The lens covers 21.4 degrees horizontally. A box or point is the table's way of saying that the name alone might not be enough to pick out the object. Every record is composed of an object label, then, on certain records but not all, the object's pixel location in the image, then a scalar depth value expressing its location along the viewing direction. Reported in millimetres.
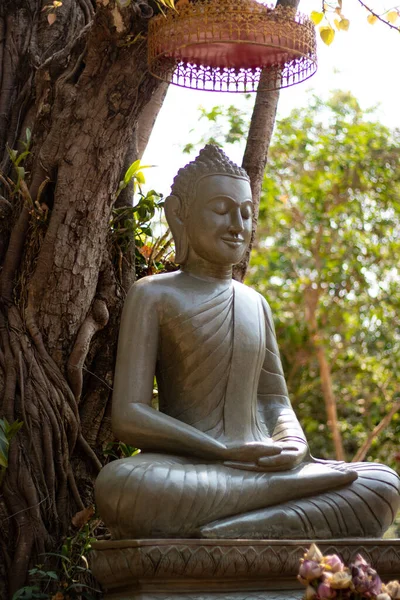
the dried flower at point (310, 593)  3346
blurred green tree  11977
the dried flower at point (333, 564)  3367
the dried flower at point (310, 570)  3346
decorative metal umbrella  5164
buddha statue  4332
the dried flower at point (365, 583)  3305
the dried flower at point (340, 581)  3299
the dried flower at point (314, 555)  3410
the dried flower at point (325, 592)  3303
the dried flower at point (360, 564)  3372
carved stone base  4113
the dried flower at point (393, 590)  3381
